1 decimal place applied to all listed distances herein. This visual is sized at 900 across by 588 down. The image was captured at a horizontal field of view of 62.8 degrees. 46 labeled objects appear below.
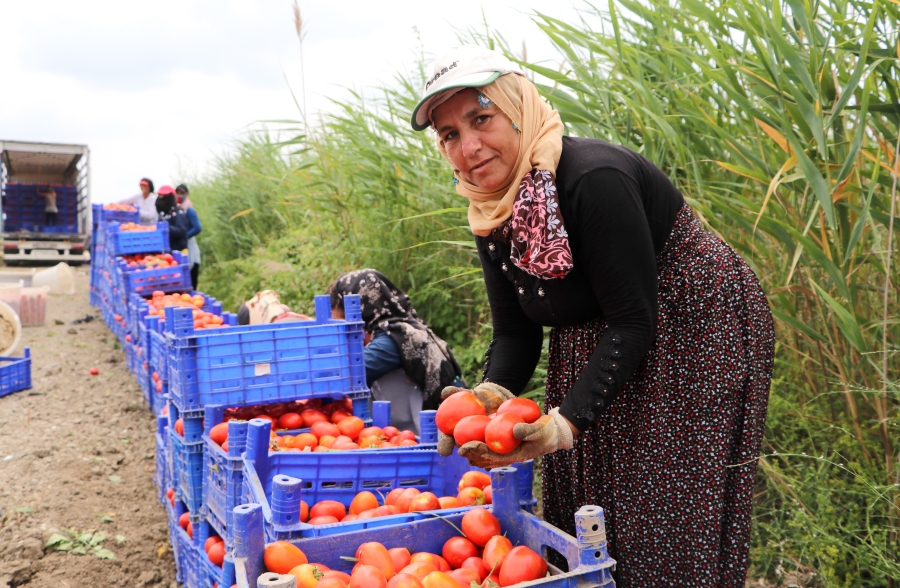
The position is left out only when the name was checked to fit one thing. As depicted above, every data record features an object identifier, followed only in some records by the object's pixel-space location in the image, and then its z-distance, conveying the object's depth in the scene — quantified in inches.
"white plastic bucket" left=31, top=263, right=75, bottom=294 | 538.0
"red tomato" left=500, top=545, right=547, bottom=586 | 62.7
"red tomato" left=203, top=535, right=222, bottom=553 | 109.3
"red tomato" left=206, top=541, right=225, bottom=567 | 105.1
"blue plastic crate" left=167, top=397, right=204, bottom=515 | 118.1
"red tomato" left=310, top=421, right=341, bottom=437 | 122.8
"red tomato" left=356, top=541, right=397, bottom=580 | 64.5
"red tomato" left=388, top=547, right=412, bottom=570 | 68.0
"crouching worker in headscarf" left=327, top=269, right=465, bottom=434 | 153.6
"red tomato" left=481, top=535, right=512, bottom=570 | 66.6
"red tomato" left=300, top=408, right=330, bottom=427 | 129.2
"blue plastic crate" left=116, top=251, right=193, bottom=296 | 290.4
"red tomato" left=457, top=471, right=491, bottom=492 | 88.6
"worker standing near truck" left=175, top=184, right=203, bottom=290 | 387.5
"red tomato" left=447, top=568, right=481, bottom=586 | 64.7
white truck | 679.7
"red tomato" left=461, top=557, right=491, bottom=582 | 67.2
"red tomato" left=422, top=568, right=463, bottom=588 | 61.5
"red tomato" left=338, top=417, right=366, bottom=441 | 122.3
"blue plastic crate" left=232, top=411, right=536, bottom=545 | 76.4
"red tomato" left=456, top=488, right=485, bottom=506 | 83.7
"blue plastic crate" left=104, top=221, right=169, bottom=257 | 325.4
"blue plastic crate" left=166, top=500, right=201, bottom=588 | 119.3
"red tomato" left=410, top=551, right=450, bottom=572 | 67.5
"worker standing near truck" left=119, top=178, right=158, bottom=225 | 415.2
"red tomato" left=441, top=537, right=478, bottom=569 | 69.9
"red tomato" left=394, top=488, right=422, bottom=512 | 85.9
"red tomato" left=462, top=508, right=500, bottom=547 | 70.8
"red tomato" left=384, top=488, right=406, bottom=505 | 89.4
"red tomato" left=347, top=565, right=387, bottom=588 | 60.4
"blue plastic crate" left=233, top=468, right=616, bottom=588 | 59.2
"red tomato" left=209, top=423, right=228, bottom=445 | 112.7
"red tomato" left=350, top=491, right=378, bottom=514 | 88.1
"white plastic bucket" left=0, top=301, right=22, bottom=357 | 293.6
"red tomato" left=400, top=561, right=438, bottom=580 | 64.4
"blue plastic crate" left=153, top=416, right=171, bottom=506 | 151.5
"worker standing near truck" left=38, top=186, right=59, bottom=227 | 700.7
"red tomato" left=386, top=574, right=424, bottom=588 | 59.2
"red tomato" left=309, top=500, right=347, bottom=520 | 87.9
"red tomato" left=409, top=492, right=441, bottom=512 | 83.4
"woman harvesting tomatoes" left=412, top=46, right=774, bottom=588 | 62.2
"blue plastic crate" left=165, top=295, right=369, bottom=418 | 120.3
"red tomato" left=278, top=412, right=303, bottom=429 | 126.9
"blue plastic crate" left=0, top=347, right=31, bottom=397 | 259.6
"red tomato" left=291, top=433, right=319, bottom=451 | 114.9
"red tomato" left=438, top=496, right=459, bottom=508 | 84.5
